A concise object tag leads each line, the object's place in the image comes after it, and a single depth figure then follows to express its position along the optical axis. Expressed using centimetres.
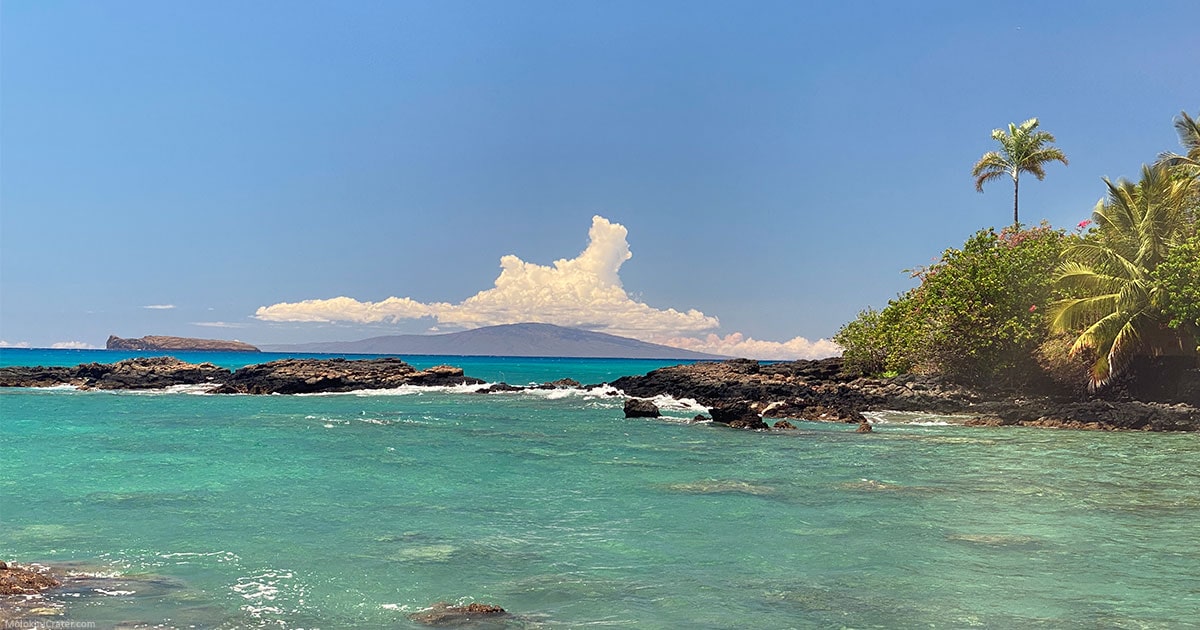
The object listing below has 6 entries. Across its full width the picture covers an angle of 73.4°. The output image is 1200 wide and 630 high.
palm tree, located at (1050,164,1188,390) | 3531
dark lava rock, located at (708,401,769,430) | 3353
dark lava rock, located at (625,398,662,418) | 3997
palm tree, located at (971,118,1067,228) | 5525
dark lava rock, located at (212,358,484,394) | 6289
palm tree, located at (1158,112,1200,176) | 4146
